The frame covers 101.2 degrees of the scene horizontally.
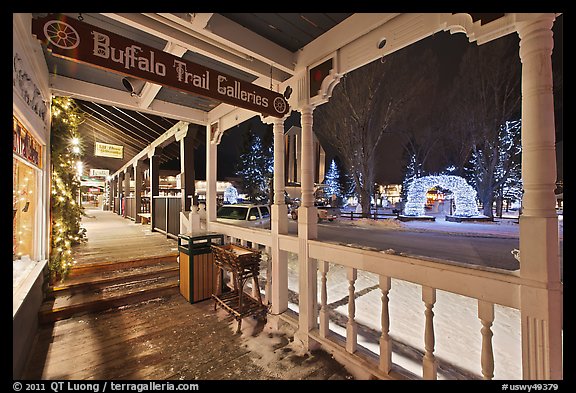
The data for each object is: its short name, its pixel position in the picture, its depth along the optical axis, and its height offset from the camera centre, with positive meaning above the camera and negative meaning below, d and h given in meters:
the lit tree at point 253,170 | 25.77 +3.00
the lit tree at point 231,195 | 25.55 +0.27
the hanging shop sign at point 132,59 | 1.65 +1.14
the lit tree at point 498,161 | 12.67 +1.94
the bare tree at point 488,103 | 12.10 +5.08
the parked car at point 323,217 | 13.81 -1.18
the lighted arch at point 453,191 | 12.76 +0.25
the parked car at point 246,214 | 8.52 -0.61
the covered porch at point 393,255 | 1.59 -0.44
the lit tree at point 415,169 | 16.00 +1.91
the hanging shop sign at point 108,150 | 9.04 +1.89
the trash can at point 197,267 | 4.11 -1.24
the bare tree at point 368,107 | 11.03 +4.49
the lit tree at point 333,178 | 33.47 +2.77
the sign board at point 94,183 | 20.95 +1.41
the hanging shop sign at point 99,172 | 15.33 +1.72
